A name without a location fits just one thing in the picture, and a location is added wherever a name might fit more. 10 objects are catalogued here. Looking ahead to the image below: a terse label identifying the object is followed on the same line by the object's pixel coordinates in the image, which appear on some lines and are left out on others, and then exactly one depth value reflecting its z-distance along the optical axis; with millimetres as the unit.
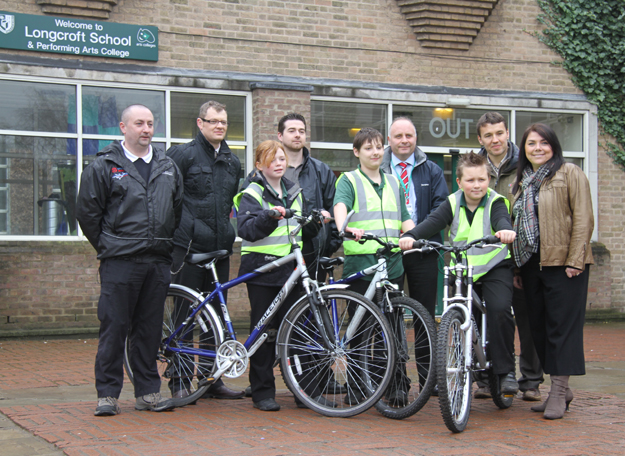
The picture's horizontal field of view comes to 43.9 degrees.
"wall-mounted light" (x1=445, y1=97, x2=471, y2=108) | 12156
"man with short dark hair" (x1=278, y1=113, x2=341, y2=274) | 6086
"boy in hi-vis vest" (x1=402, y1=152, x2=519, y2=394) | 5469
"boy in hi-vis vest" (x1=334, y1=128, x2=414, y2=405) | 5789
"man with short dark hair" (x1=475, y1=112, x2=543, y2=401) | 6074
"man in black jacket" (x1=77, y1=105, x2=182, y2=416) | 5379
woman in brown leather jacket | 5477
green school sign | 9859
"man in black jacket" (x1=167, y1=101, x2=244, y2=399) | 6148
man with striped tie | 6312
